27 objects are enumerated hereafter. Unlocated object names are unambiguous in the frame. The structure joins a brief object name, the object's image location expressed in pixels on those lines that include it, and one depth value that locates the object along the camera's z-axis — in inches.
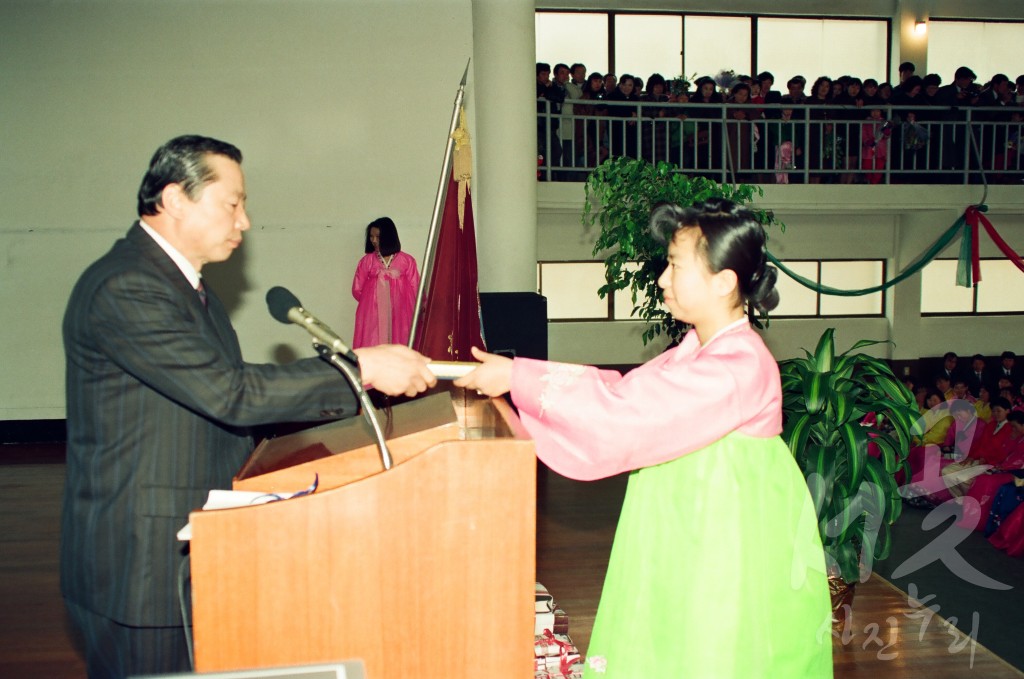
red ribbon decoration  265.1
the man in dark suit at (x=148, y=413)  50.5
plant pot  117.6
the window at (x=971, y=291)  365.4
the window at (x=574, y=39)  337.1
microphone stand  45.7
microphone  46.6
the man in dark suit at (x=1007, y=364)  300.7
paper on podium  47.9
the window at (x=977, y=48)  360.2
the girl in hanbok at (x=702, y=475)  54.3
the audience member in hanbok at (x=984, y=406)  234.8
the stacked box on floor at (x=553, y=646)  96.3
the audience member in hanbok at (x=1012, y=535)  165.3
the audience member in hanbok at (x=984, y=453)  197.2
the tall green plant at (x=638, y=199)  169.5
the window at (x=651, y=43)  345.4
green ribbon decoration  242.2
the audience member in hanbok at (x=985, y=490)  181.2
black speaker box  183.3
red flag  89.7
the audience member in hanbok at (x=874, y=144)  310.2
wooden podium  44.0
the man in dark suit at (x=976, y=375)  302.4
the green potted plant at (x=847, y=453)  115.9
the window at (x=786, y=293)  342.0
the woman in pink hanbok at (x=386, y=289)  206.2
